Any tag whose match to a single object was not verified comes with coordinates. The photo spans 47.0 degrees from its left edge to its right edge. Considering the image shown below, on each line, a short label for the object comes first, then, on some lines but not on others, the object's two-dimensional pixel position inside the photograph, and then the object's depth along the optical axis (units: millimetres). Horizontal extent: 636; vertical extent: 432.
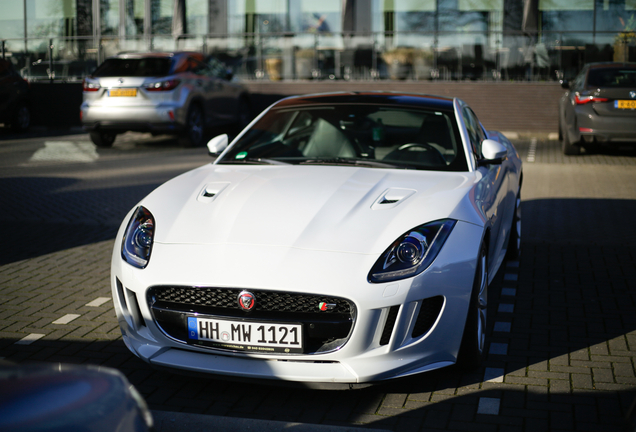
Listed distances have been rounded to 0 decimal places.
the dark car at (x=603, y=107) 12031
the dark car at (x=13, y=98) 16281
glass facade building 18219
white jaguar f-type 3227
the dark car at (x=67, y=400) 1645
